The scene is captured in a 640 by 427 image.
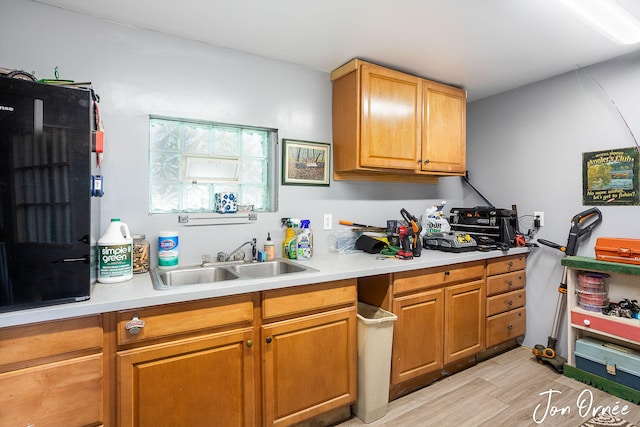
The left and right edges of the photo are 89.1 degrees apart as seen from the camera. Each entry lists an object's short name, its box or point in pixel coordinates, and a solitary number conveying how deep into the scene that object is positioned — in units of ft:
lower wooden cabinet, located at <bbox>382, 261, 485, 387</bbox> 6.83
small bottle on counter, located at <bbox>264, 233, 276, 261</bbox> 7.15
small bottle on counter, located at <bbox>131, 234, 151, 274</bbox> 5.80
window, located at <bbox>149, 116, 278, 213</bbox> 6.64
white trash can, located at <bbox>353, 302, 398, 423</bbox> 6.16
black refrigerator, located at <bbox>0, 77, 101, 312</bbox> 3.78
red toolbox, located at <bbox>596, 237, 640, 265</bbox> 6.88
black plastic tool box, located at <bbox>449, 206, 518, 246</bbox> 8.86
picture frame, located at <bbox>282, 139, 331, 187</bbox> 7.72
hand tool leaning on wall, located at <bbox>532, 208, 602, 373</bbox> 8.04
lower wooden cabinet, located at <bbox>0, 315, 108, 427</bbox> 3.68
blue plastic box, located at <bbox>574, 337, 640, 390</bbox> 6.79
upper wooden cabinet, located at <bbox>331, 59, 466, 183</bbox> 7.65
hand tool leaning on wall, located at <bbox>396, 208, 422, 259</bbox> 7.29
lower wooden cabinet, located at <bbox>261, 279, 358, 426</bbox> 5.33
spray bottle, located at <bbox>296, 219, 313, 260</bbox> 7.39
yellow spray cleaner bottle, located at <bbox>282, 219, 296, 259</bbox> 7.43
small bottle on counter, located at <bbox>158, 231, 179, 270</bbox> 6.06
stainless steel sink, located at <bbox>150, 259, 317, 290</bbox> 5.98
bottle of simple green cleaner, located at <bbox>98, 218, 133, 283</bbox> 5.05
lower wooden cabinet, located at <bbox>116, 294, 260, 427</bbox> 4.33
